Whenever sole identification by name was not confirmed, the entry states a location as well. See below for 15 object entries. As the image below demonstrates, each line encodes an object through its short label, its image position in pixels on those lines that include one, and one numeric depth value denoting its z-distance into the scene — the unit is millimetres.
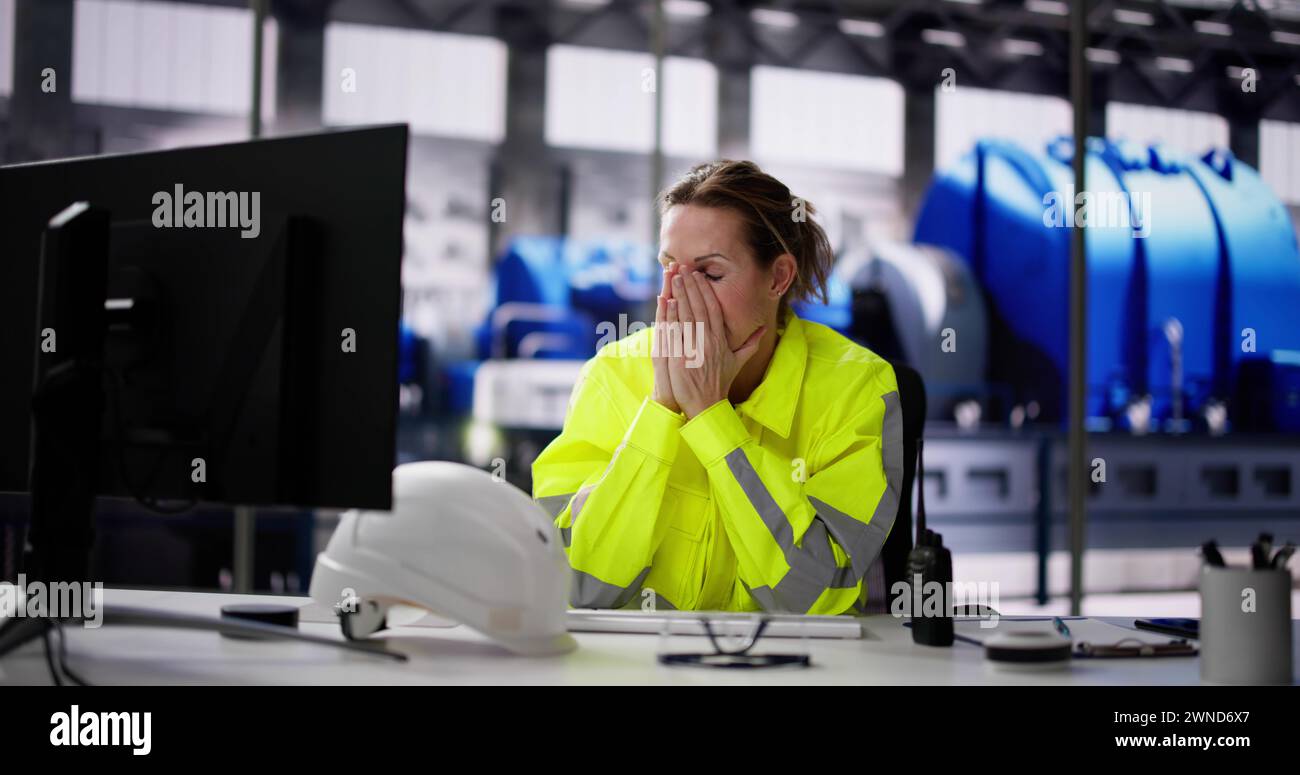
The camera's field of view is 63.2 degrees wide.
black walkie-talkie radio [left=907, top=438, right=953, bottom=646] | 1333
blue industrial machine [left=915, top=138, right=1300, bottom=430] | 3984
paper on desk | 1381
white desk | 1065
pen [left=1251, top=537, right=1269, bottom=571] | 1092
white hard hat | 1145
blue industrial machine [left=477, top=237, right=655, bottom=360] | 4062
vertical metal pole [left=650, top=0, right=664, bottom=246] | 3969
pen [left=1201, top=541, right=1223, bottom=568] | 1104
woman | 1719
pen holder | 1080
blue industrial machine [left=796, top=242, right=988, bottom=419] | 4012
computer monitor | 1128
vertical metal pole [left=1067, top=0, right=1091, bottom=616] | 3986
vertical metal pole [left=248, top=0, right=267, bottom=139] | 3725
